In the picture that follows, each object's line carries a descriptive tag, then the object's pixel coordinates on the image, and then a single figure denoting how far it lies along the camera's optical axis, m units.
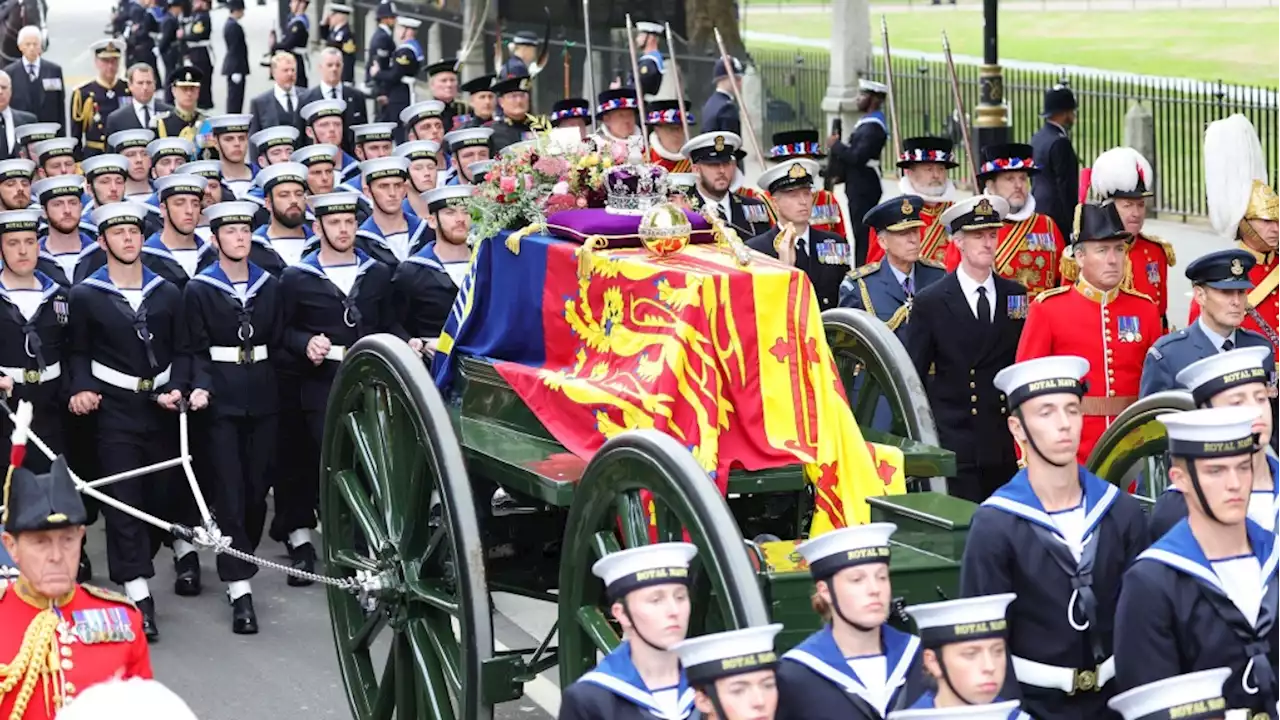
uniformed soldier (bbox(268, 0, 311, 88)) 27.12
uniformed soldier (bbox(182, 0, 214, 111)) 30.20
